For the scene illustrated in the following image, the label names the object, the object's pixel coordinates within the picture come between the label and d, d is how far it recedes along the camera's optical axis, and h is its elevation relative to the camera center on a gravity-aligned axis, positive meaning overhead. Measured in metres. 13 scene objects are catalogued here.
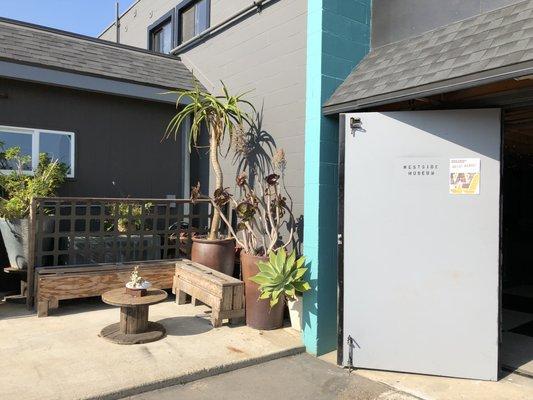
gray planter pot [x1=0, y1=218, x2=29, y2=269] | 5.41 -0.50
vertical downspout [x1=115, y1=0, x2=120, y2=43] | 13.80 +5.48
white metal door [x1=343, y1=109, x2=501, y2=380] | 3.80 -0.32
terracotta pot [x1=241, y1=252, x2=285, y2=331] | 4.84 -1.14
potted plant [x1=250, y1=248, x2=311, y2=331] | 4.41 -0.75
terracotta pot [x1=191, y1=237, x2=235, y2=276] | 5.66 -0.66
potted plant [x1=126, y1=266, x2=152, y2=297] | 4.36 -0.84
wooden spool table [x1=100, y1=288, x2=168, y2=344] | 4.26 -1.17
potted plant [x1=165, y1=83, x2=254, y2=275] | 5.69 +0.83
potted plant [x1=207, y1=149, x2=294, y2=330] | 4.87 -0.34
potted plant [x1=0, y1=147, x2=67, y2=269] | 5.46 +0.06
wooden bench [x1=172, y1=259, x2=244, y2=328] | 4.84 -1.01
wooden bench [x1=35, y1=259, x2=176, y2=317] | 5.07 -0.95
